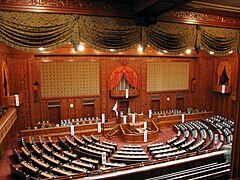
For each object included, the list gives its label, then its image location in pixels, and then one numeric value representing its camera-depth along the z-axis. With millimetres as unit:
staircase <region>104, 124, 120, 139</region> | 11679
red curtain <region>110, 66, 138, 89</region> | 13320
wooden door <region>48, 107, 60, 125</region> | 12531
